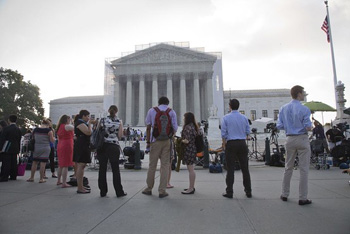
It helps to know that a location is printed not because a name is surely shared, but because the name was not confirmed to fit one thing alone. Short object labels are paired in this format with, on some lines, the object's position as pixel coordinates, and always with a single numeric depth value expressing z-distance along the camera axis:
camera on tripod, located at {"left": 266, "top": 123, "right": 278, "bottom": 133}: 11.27
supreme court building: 50.88
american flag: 20.08
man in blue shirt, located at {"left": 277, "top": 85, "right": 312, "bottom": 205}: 4.18
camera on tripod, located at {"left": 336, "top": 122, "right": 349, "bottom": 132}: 11.13
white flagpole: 19.15
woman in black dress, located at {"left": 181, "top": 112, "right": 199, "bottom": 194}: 5.08
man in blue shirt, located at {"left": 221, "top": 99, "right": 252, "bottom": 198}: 4.64
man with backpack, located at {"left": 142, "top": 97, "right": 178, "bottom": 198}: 4.83
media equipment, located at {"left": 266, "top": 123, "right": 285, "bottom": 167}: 10.18
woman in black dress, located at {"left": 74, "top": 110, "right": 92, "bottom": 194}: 5.14
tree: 38.69
